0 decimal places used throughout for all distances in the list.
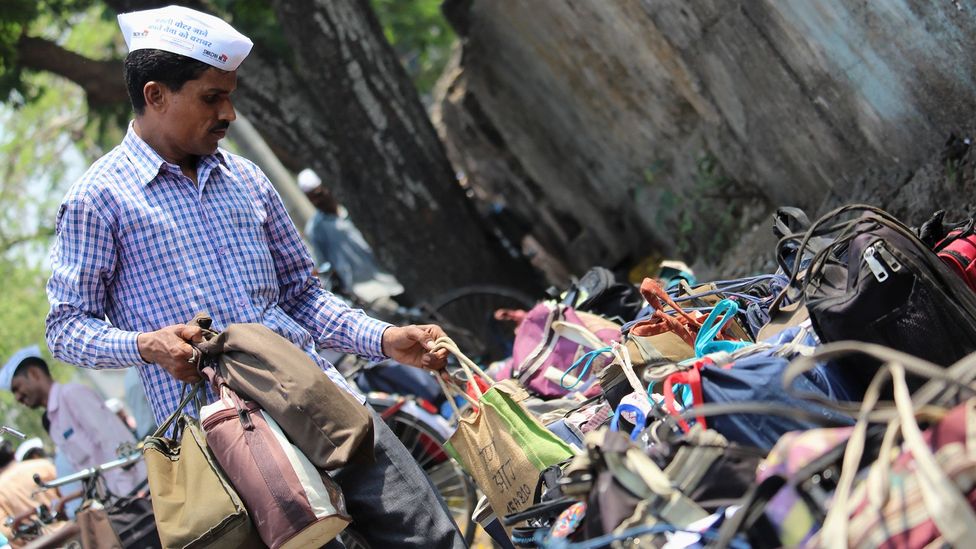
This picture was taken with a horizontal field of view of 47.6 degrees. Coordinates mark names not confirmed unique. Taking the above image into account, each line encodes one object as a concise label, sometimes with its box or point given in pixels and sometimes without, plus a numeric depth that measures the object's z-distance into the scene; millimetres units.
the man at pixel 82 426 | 7070
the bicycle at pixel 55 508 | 5828
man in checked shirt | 3229
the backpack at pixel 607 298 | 5375
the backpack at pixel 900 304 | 2977
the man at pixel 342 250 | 9734
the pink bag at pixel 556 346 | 4434
